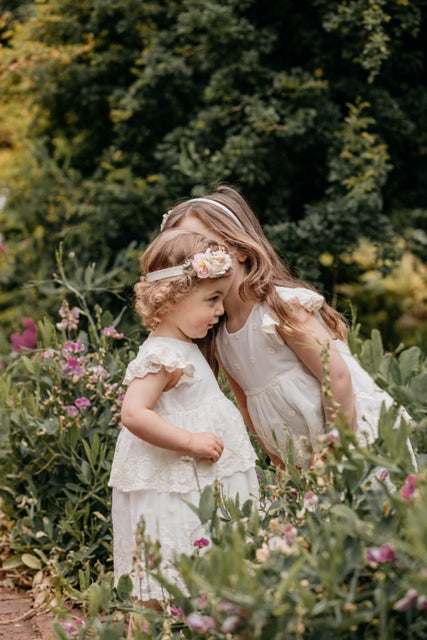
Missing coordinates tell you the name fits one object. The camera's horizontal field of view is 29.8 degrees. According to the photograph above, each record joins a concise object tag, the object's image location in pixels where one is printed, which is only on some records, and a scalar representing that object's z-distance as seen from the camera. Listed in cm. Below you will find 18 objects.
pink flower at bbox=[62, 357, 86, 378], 318
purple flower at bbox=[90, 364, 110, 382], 321
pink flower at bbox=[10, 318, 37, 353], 461
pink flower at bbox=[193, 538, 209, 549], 198
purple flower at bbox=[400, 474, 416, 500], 155
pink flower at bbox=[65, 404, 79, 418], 312
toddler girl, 236
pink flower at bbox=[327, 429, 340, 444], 168
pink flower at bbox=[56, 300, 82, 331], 334
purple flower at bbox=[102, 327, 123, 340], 329
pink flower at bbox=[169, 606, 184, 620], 203
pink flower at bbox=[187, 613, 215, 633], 150
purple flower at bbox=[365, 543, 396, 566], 147
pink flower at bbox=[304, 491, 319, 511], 183
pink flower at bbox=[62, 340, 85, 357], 321
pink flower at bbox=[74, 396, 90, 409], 316
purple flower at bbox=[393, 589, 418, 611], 139
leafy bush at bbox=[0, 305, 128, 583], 312
